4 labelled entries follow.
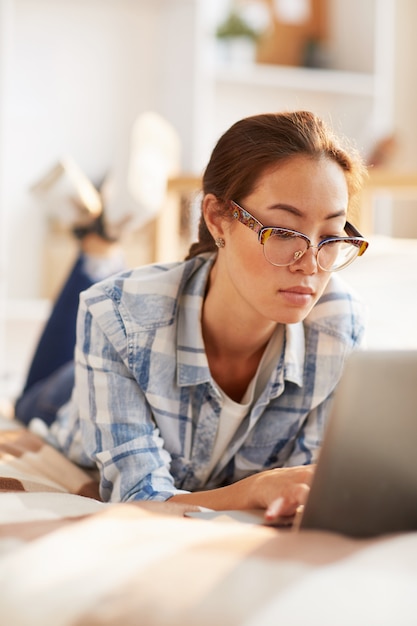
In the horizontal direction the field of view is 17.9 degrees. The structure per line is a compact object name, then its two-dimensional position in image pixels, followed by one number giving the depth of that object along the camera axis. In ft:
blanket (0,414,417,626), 3.39
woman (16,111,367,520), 4.98
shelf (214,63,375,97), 12.35
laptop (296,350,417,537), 3.70
